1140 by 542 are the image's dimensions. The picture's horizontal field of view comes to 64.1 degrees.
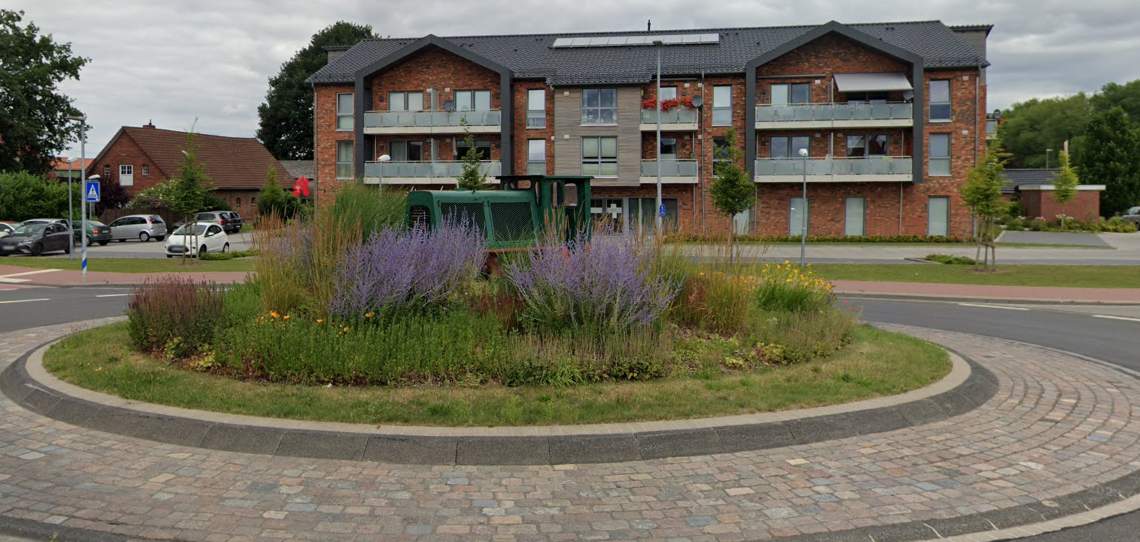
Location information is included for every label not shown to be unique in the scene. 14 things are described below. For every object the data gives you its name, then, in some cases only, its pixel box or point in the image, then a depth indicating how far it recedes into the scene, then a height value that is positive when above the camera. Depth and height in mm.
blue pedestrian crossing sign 27781 +1252
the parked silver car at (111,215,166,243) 50094 +242
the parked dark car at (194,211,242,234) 55000 +859
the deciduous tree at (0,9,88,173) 57375 +8677
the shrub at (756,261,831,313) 10531 -718
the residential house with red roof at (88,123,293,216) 66500 +5170
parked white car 31984 -310
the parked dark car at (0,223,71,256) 35719 -299
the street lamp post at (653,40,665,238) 38200 +3219
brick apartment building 45125 +5848
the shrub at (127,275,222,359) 8406 -819
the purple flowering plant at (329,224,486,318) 8195 -384
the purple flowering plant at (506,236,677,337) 8016 -536
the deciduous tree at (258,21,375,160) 76250 +11534
